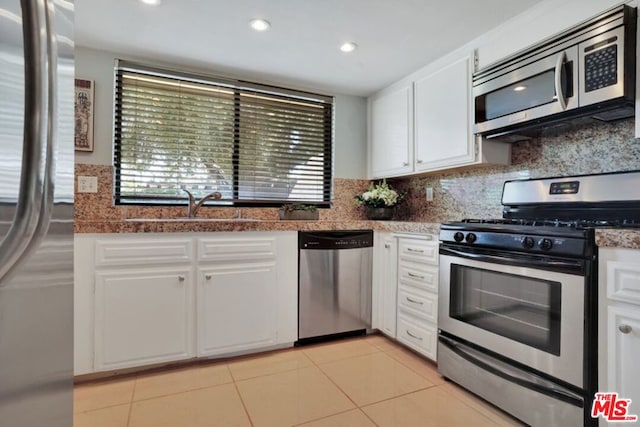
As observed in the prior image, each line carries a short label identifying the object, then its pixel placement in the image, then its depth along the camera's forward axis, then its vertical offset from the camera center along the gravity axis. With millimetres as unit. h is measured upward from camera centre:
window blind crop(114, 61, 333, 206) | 2475 +574
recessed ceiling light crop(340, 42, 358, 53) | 2240 +1106
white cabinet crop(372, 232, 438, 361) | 2104 -506
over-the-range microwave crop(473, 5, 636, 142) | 1452 +660
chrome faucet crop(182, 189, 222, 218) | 2518 +52
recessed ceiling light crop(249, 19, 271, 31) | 1973 +1099
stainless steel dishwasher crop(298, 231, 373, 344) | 2375 -499
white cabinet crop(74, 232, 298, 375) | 1859 -500
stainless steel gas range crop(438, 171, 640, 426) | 1343 -375
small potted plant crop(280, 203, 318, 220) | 2695 +9
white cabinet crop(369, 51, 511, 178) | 2182 +663
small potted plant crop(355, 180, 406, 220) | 2910 +112
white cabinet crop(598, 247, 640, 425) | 1206 -387
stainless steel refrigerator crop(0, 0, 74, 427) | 531 +6
